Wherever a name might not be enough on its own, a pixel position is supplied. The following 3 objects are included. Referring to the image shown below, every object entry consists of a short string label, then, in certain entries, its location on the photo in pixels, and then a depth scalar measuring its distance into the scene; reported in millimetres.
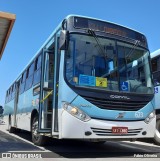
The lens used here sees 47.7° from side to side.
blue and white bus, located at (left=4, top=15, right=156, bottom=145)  4110
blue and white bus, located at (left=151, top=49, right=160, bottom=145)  6306
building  4768
